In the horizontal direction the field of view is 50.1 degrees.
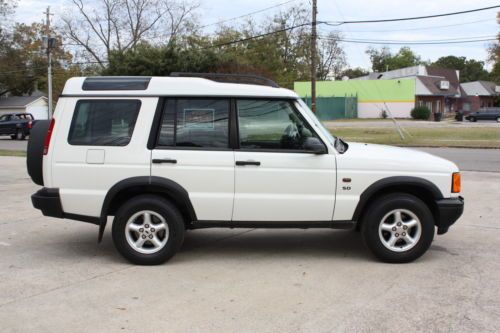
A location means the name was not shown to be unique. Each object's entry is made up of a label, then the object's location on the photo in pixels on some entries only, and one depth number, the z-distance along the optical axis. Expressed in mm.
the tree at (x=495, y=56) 77125
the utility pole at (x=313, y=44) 29078
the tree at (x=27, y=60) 63938
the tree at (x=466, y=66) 114125
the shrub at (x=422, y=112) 57219
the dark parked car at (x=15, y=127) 34344
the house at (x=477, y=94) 76000
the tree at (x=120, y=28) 62844
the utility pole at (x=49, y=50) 29953
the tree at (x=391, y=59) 107688
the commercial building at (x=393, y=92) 61309
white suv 5512
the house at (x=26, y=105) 66625
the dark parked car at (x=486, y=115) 55594
